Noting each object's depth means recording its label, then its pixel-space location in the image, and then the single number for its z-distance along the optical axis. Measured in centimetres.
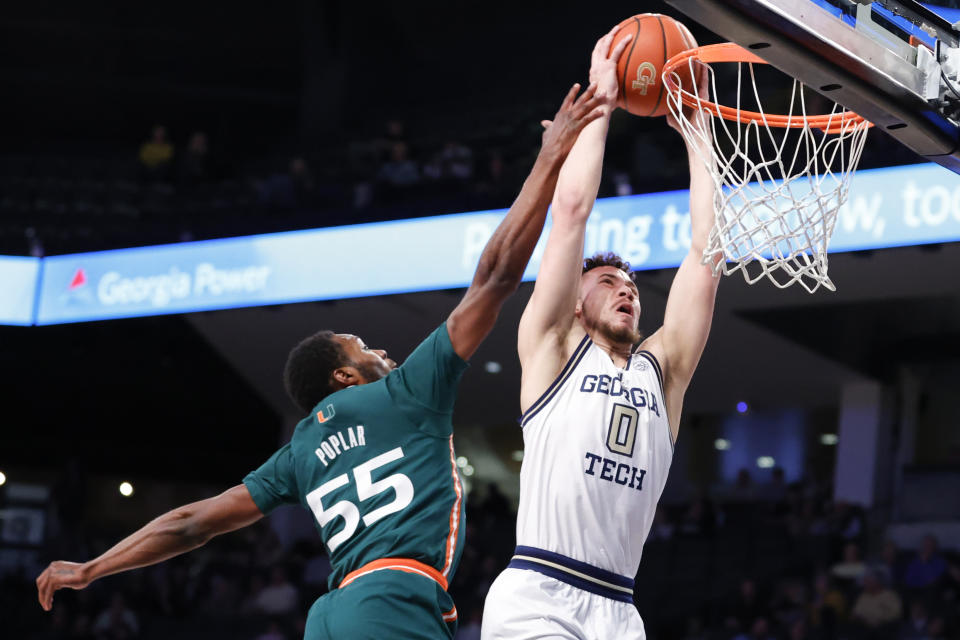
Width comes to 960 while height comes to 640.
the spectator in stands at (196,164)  1866
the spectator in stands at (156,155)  1908
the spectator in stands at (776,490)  1703
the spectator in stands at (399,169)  1552
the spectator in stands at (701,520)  1450
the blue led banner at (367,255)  1149
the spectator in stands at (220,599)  1545
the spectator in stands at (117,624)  1491
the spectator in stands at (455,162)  1474
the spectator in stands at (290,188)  1532
